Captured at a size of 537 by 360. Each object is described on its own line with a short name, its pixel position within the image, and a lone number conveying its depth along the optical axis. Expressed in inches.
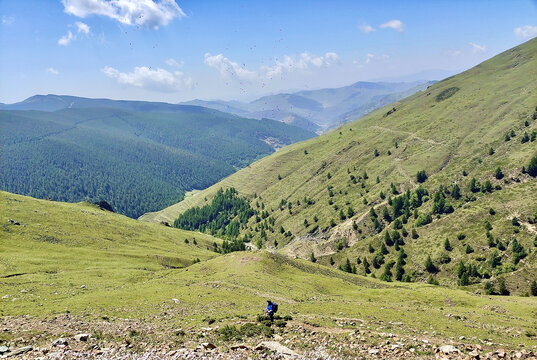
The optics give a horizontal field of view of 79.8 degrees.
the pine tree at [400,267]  5251.0
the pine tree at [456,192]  7042.3
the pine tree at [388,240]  6338.6
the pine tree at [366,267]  5762.8
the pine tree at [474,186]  6889.8
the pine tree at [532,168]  6348.4
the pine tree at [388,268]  5347.0
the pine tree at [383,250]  6117.1
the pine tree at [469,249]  5057.6
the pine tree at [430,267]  5088.6
